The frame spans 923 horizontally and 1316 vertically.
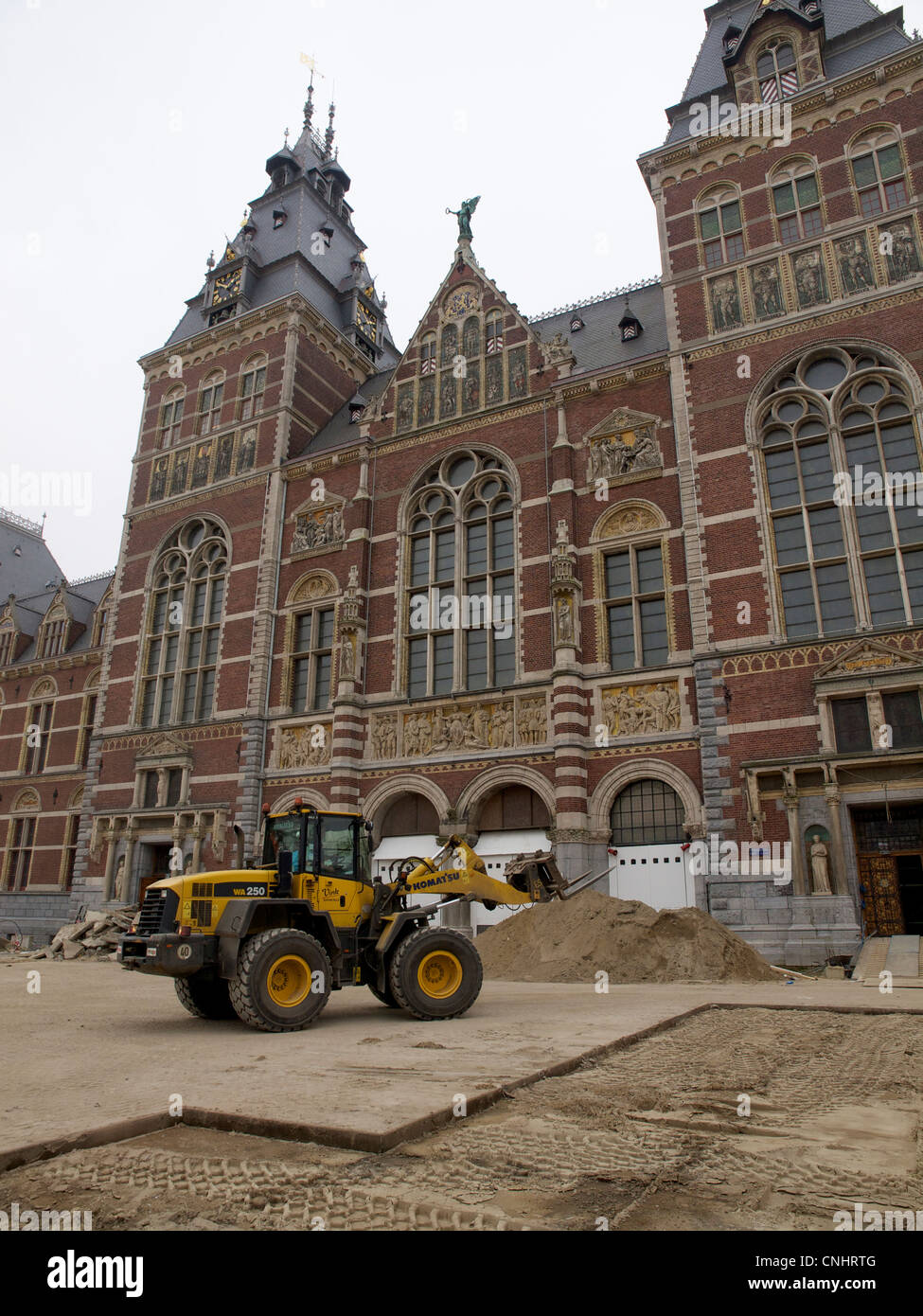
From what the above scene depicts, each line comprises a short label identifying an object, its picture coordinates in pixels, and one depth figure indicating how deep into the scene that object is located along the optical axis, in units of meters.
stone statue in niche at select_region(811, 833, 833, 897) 17.58
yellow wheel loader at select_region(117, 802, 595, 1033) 9.29
